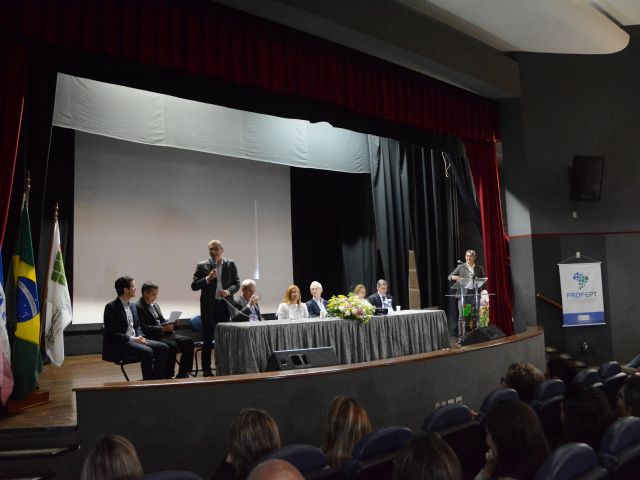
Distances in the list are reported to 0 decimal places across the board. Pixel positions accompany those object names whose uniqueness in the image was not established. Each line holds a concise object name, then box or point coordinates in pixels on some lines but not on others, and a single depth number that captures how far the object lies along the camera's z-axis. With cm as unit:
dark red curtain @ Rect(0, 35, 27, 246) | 405
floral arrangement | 604
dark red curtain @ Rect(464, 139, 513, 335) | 789
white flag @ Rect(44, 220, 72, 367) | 450
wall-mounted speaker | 800
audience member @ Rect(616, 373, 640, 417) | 308
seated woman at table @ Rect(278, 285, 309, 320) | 647
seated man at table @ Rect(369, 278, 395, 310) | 795
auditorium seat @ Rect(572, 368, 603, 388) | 393
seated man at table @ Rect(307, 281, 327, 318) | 702
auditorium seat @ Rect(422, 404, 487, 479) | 263
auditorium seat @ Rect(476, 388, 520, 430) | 311
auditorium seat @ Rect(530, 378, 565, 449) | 322
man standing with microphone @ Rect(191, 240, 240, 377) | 598
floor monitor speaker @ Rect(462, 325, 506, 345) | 619
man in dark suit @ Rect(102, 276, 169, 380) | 482
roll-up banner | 795
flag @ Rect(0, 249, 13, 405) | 377
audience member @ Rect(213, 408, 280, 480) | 229
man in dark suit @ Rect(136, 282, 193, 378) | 530
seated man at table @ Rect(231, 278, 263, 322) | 609
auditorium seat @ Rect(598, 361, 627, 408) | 424
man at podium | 681
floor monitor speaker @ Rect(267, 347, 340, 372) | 446
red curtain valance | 438
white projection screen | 749
